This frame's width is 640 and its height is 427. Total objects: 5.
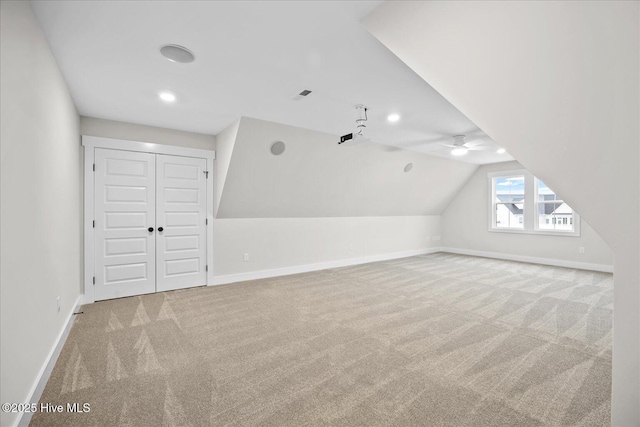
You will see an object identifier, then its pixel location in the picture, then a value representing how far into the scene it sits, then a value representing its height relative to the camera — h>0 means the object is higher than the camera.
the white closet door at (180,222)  4.55 -0.19
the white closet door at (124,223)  4.11 -0.19
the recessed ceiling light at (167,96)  3.25 +1.36
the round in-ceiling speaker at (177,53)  2.34 +1.37
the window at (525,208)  6.73 +0.10
